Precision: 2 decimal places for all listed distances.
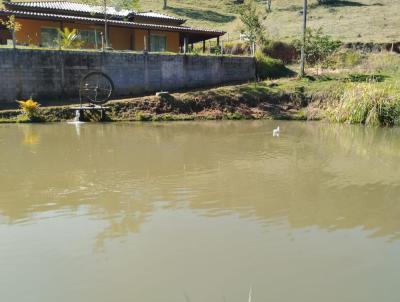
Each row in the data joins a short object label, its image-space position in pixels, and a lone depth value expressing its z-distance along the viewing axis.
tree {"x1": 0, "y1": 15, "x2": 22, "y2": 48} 21.65
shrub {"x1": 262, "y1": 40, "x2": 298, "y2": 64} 32.47
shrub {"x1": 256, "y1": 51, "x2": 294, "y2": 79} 27.69
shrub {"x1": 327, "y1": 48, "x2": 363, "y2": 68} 30.57
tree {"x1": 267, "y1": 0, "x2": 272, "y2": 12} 53.38
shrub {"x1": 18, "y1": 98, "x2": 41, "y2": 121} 19.88
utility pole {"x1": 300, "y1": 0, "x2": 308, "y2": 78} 26.87
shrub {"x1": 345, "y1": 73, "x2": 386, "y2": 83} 25.81
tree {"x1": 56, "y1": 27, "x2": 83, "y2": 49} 23.55
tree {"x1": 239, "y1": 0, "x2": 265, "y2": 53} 29.69
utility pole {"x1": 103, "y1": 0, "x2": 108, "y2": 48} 25.50
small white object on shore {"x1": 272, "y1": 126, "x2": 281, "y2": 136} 17.25
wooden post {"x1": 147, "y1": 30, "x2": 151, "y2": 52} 28.77
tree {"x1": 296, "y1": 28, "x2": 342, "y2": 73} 28.06
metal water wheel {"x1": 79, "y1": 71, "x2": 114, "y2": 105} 22.62
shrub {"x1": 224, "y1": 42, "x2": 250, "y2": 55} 32.75
